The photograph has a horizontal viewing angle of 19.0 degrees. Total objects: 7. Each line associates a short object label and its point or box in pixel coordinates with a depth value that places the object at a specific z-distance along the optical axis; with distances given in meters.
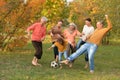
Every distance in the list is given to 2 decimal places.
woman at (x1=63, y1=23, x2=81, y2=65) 14.06
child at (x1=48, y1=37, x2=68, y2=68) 13.85
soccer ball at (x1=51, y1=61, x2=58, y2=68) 13.64
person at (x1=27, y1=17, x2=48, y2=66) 13.97
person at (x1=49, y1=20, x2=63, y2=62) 13.93
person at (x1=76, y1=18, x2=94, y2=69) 13.70
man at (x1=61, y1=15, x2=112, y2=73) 12.66
